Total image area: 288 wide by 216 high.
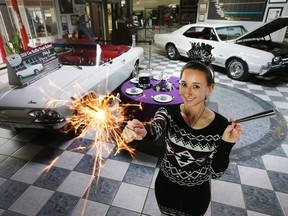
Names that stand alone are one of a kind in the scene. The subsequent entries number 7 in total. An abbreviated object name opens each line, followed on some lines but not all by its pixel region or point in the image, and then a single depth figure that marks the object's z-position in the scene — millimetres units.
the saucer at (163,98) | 3180
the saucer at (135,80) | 3939
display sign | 3125
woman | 1121
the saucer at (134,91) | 3423
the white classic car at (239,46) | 5262
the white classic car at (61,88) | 2746
